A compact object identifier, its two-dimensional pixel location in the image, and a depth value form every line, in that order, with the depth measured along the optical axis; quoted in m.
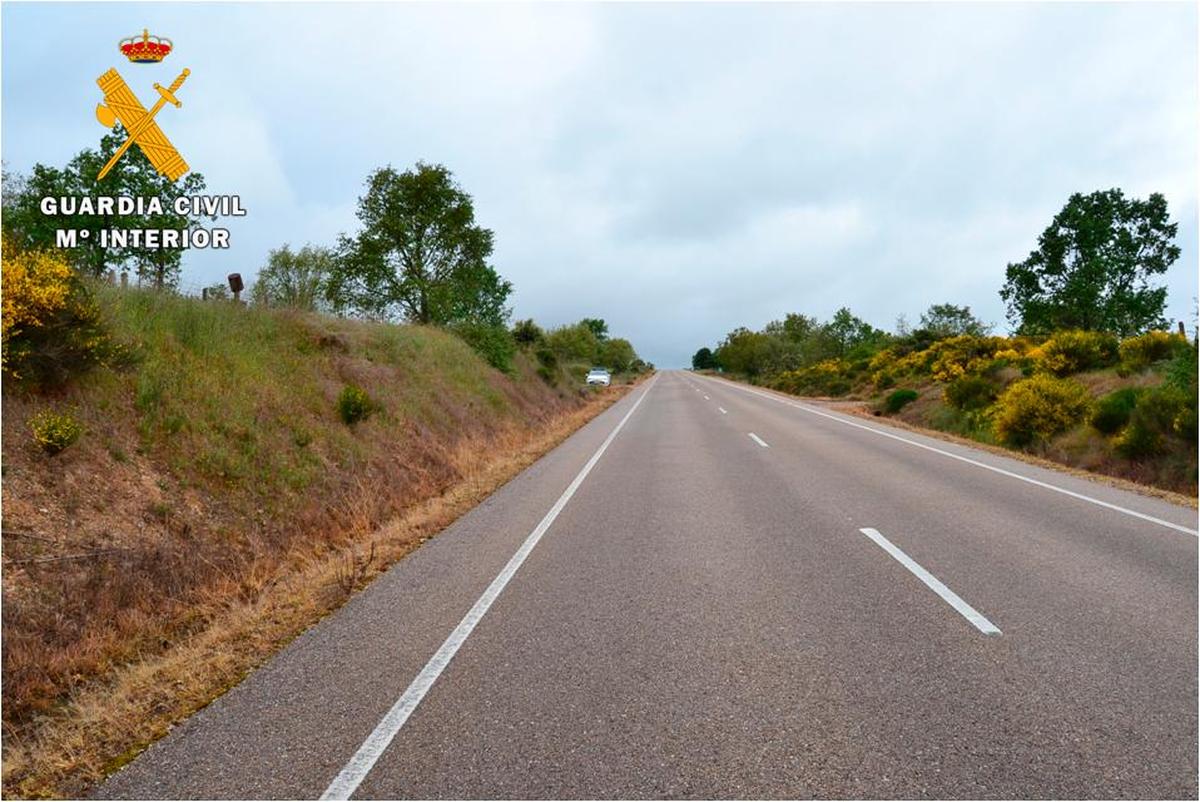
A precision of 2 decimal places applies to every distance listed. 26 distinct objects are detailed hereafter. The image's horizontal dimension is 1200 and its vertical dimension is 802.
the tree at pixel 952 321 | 49.49
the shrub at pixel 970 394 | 21.98
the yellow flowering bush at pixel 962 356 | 29.26
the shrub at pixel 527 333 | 41.34
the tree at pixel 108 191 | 16.22
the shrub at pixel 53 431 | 6.32
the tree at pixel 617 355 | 116.64
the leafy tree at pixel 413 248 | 26.36
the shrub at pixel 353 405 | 12.61
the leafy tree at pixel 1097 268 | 34.22
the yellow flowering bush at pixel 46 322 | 6.53
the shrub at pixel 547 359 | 39.09
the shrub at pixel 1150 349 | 18.98
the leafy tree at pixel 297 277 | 16.86
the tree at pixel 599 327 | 142.38
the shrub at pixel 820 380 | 44.97
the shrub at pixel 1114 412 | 14.20
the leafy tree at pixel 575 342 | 83.06
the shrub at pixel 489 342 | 28.53
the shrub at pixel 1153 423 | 12.53
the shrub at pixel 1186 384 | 12.11
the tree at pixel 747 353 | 78.81
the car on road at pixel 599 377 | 57.06
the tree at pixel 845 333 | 65.00
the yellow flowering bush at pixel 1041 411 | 15.94
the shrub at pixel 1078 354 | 21.89
